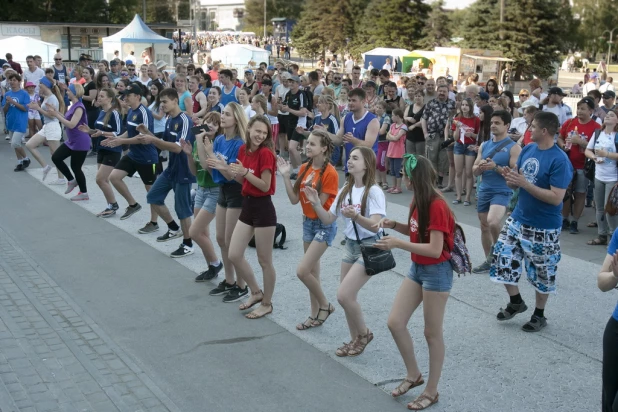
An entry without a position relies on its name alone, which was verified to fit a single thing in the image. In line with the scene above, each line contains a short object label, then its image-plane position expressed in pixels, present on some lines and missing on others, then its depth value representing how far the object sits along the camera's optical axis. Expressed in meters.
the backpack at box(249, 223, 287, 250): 9.23
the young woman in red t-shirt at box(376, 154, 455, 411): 4.76
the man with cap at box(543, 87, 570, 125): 11.09
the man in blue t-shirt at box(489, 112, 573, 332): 6.15
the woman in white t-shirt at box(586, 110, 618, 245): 9.37
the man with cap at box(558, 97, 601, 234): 9.95
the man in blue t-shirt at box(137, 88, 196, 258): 8.51
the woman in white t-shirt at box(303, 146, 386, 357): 5.51
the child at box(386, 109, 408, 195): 12.50
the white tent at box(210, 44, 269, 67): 43.06
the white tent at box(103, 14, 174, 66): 38.66
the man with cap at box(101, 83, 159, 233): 10.00
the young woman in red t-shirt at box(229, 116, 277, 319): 6.42
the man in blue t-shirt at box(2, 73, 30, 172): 14.52
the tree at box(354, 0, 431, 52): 57.56
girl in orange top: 6.06
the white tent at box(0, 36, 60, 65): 33.84
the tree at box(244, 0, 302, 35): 110.11
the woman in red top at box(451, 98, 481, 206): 11.30
